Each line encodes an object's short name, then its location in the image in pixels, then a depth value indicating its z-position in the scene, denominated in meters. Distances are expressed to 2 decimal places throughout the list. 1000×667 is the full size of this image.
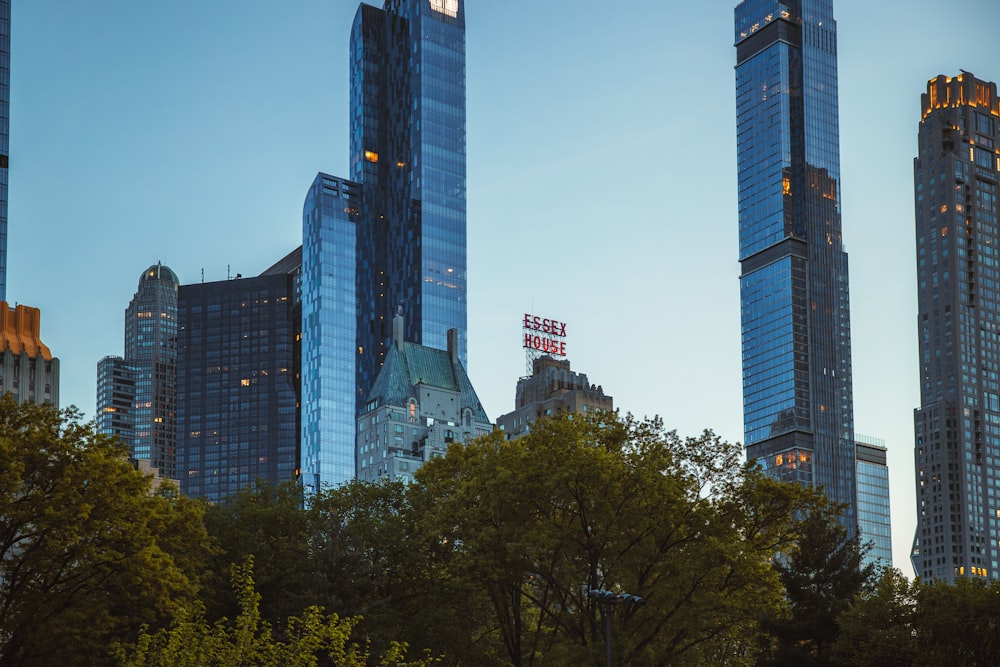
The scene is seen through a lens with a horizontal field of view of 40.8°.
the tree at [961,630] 73.56
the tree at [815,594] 78.62
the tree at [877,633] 73.12
